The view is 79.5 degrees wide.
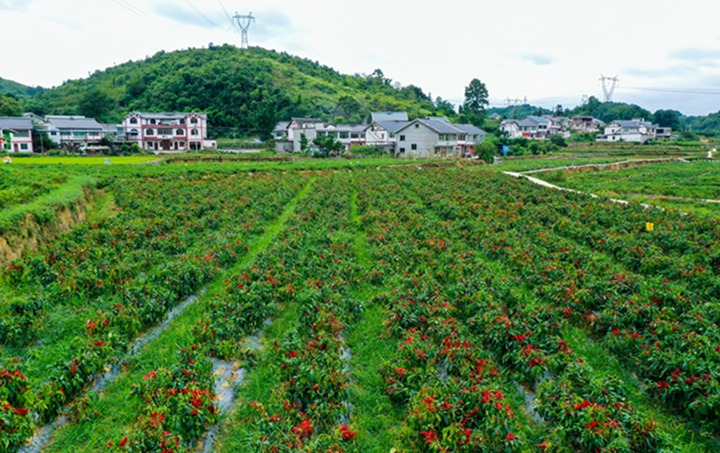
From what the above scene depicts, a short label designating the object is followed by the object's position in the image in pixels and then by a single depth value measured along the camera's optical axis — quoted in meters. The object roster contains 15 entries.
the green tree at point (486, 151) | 66.31
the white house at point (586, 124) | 125.22
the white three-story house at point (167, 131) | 82.25
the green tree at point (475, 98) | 123.44
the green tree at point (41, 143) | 68.69
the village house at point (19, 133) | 66.00
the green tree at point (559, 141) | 90.44
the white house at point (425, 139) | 72.50
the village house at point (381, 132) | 86.50
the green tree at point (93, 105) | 99.56
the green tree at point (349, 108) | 111.50
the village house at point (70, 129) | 77.88
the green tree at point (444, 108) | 131.75
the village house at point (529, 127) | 112.62
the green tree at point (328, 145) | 69.44
